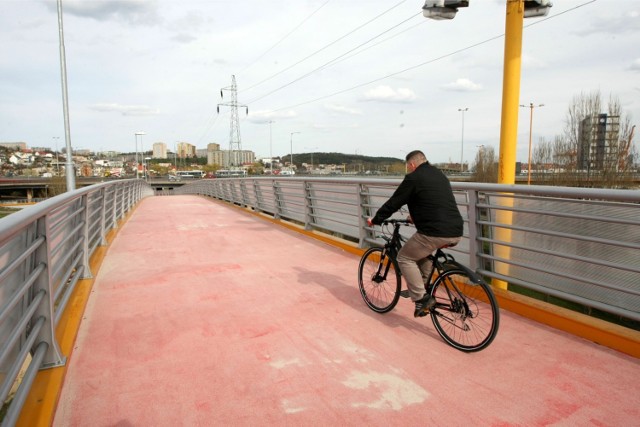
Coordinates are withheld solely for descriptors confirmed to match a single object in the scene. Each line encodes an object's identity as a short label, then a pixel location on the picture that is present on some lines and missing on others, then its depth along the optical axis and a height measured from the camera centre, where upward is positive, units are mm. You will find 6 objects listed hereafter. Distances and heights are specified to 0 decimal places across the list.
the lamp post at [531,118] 54250 +6212
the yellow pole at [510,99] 5449 +883
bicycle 3457 -1125
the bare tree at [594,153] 27328 +982
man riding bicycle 3701 -403
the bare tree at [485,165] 49906 +345
